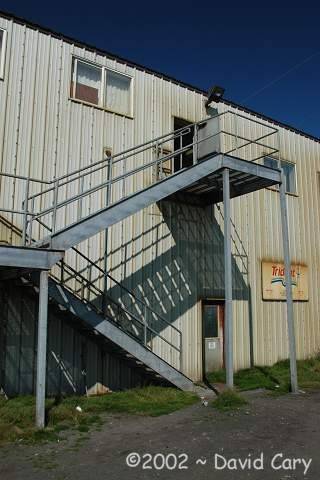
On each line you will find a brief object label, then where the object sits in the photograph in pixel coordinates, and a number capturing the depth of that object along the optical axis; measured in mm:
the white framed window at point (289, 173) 16672
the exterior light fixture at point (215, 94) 14055
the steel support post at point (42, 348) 7613
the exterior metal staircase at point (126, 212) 8344
